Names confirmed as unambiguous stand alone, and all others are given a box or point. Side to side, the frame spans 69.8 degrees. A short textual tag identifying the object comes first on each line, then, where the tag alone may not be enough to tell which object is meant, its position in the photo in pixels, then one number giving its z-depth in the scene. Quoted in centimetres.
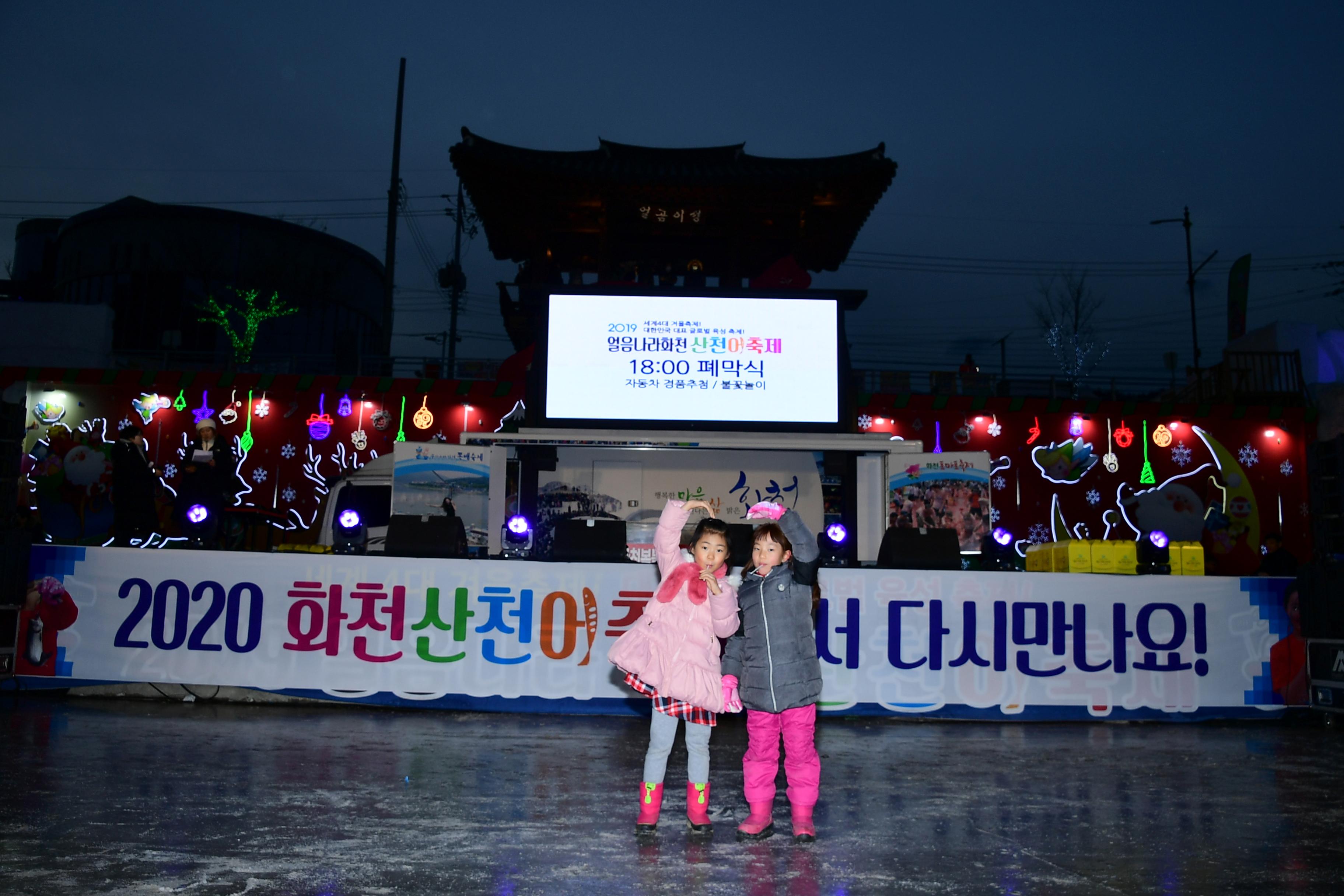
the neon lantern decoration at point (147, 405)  1841
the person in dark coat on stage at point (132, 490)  925
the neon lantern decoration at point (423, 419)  1866
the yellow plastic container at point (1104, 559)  782
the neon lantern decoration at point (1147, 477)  1914
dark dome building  3741
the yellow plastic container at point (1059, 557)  795
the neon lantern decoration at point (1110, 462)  1922
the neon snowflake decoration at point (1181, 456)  1930
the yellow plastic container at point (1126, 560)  782
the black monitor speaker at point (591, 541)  811
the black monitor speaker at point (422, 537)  795
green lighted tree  2444
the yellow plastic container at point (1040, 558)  819
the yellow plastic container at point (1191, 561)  805
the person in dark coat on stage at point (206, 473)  930
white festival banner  760
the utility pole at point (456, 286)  3356
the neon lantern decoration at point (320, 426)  1862
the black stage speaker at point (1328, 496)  800
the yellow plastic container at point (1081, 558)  785
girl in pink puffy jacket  416
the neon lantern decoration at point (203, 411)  1855
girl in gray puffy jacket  409
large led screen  1018
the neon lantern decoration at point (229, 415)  1856
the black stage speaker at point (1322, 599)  768
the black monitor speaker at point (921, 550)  785
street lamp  3819
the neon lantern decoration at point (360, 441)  1864
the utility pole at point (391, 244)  2439
